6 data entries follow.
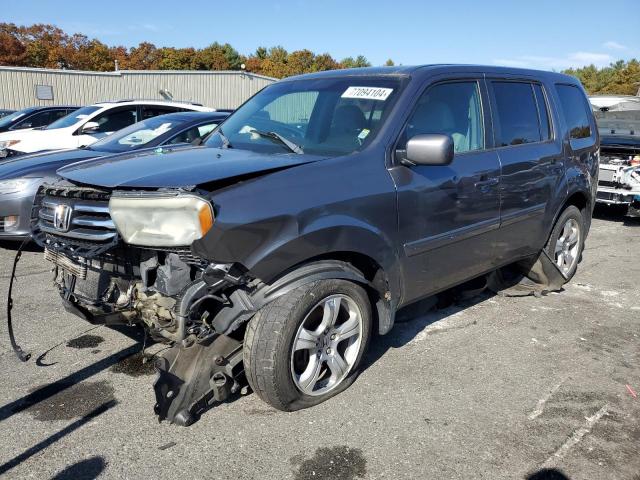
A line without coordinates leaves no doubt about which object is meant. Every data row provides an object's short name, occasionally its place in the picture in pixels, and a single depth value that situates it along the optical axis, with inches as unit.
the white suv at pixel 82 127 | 351.6
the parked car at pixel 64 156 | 228.4
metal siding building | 1099.9
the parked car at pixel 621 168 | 320.5
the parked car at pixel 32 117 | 480.4
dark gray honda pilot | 106.4
